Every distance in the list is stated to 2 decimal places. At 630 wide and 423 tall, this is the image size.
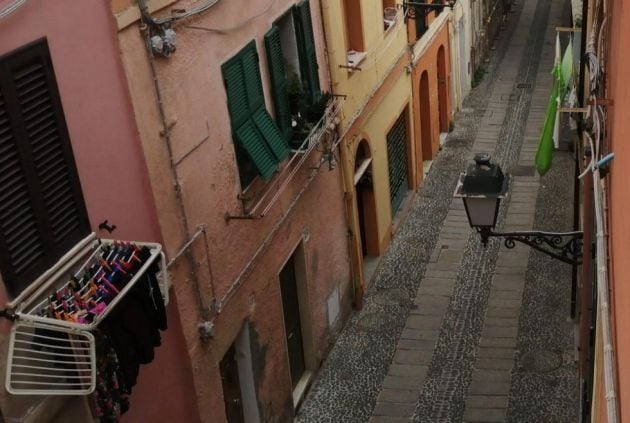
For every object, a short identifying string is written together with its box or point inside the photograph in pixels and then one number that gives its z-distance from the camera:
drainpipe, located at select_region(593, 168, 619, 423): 4.55
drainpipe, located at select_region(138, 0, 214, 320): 8.56
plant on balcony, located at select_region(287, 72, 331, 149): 12.29
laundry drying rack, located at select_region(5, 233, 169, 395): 6.49
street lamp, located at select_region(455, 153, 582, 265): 9.09
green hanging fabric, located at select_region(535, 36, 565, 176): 12.97
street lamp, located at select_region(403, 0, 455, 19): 17.09
